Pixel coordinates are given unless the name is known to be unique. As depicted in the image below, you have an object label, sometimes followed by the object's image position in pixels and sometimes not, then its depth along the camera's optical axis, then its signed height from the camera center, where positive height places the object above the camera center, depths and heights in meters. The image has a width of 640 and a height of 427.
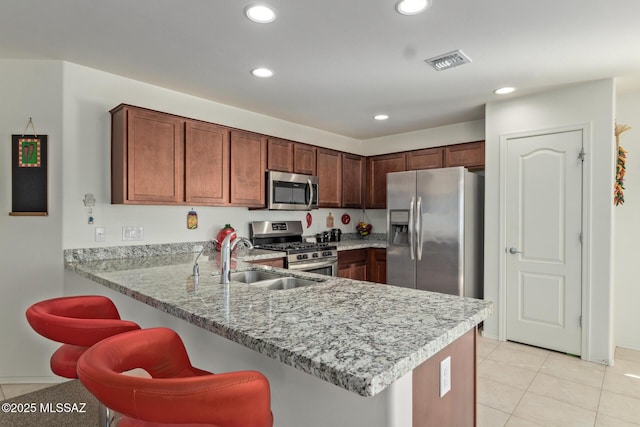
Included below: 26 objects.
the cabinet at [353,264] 4.32 -0.67
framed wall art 2.69 +0.27
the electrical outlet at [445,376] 1.20 -0.57
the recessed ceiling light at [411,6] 1.91 +1.13
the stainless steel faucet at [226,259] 1.86 -0.26
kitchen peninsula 0.91 -0.38
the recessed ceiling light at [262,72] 2.83 +1.13
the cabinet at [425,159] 4.40 +0.67
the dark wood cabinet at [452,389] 1.10 -0.62
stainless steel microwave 3.89 +0.22
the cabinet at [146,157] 2.79 +0.45
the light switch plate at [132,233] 3.06 -0.19
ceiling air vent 2.53 +1.12
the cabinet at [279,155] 3.91 +0.63
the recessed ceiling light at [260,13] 1.98 +1.13
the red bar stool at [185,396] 0.77 -0.42
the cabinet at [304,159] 4.20 +0.63
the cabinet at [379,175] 4.86 +0.51
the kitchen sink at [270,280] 2.07 -0.42
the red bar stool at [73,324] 1.36 -0.47
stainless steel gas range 3.70 -0.40
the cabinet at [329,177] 4.53 +0.44
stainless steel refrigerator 3.60 -0.21
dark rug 2.23 -1.33
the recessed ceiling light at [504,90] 3.22 +1.11
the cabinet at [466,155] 4.07 +0.66
